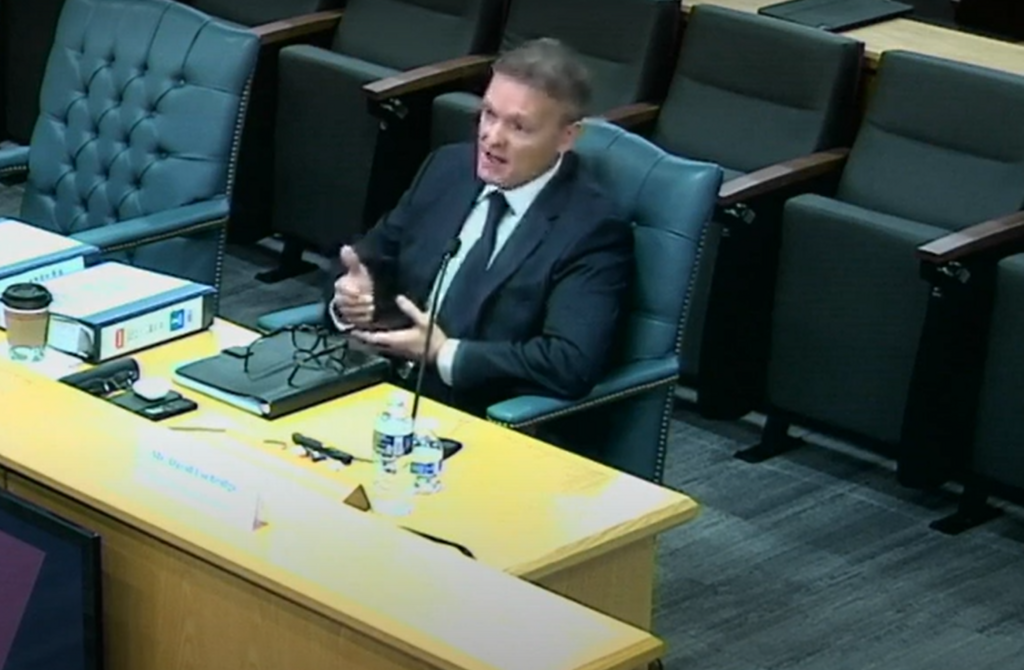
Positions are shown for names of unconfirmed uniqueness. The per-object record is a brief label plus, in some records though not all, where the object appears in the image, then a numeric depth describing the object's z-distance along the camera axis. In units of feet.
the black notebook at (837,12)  27.26
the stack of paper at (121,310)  16.92
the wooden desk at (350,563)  10.23
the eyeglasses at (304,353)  16.64
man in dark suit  17.96
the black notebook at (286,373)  16.23
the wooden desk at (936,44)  26.04
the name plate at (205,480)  11.46
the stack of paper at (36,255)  18.10
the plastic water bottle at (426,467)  14.93
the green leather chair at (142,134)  21.92
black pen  15.31
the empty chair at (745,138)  24.31
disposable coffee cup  16.78
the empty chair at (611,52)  26.59
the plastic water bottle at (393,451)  14.87
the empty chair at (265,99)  29.16
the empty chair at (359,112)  27.24
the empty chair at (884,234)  23.42
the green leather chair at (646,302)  18.17
